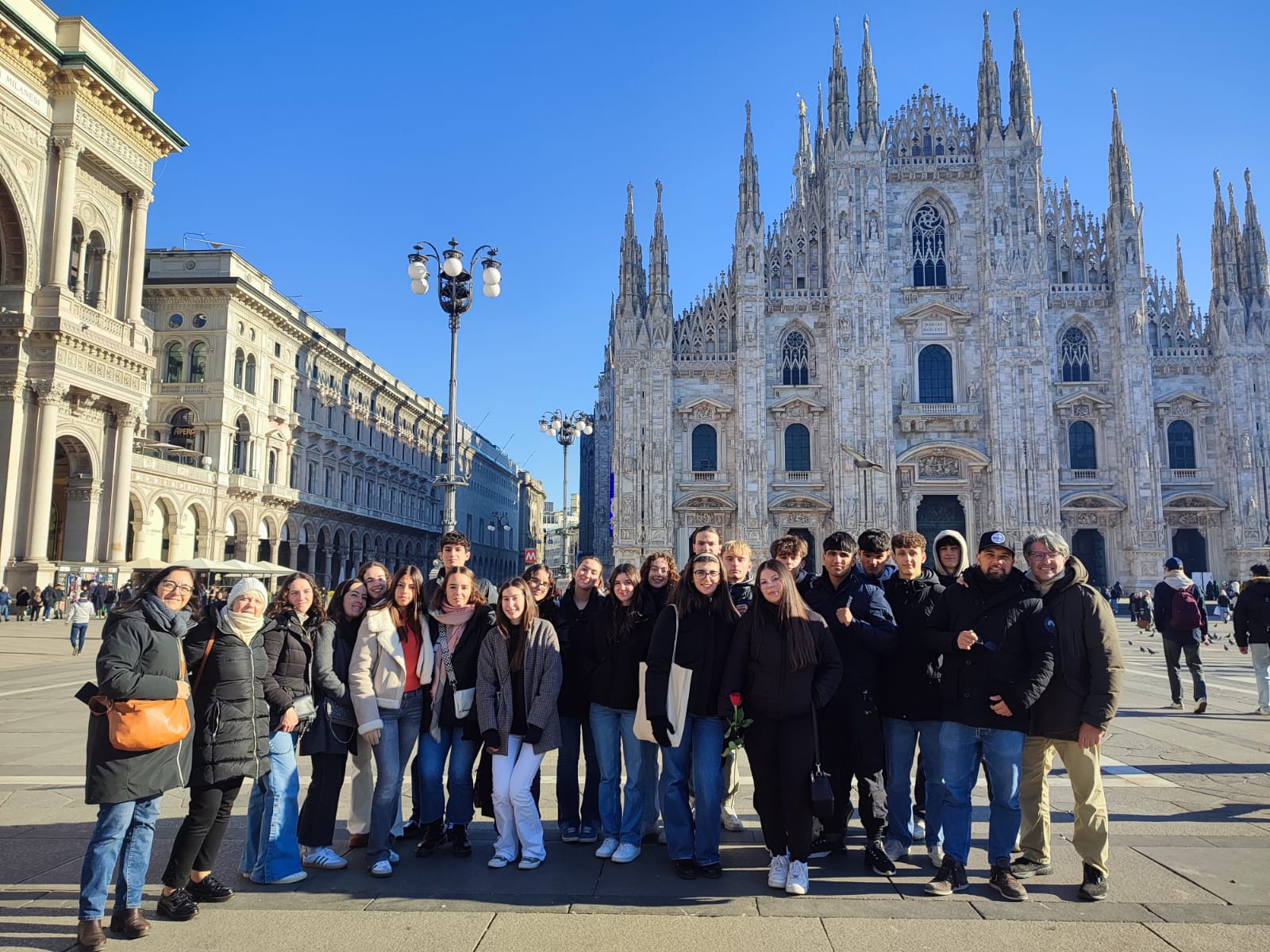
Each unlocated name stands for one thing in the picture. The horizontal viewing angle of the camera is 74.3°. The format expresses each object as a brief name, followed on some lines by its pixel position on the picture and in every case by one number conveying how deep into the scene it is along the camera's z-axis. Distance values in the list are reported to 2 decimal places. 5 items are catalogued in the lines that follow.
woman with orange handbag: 4.08
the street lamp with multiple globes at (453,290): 15.17
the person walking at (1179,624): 10.20
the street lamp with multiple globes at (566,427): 27.58
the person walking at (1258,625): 10.00
